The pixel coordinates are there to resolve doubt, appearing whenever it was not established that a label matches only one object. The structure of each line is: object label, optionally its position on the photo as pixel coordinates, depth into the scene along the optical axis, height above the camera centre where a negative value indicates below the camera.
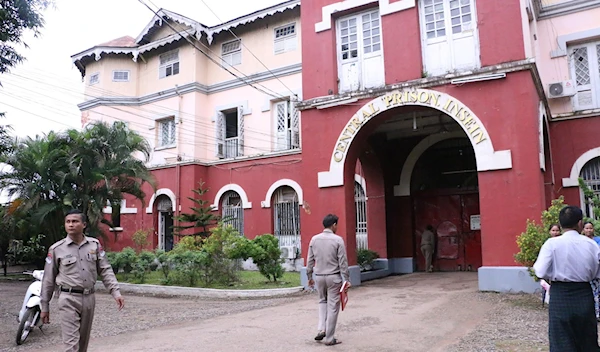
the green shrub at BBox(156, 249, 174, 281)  12.90 -0.76
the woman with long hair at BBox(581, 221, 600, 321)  6.91 -0.25
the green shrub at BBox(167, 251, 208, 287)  12.35 -0.83
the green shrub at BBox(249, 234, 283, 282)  12.03 -0.62
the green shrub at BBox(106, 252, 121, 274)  13.82 -0.70
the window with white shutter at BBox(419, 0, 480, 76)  10.88 +4.34
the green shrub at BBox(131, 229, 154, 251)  18.45 -0.14
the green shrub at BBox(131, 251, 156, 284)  13.33 -0.84
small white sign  14.39 +0.06
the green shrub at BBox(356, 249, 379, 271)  13.36 -0.84
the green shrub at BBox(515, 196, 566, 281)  8.54 -0.26
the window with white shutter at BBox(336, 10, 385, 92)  11.97 +4.42
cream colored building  18.08 +5.98
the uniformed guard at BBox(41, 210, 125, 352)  4.79 -0.46
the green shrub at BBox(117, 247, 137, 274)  13.77 -0.69
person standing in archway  14.55 -0.61
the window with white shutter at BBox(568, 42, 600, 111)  13.16 +4.07
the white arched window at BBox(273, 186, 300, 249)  17.00 +0.48
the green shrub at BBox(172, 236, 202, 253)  13.10 -0.33
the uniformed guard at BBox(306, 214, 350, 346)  6.23 -0.60
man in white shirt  4.09 -0.59
